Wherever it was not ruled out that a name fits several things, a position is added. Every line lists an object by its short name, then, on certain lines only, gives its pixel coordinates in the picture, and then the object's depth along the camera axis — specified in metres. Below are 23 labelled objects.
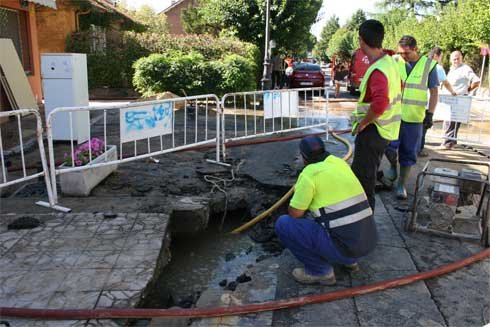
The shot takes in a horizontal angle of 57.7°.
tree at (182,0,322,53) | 19.73
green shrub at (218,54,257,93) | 14.45
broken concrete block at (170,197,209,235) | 4.87
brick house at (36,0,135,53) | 16.03
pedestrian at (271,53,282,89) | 20.26
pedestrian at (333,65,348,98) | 20.45
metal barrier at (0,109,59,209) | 4.57
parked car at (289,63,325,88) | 20.61
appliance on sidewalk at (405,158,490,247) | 4.26
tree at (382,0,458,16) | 47.14
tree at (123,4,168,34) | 29.63
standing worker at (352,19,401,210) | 3.94
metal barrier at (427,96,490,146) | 8.12
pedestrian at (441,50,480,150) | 8.07
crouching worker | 3.22
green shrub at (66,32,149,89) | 17.23
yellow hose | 5.10
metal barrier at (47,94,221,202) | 5.09
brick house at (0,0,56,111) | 10.86
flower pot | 5.14
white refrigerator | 7.33
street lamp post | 14.34
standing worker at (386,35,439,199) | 5.37
